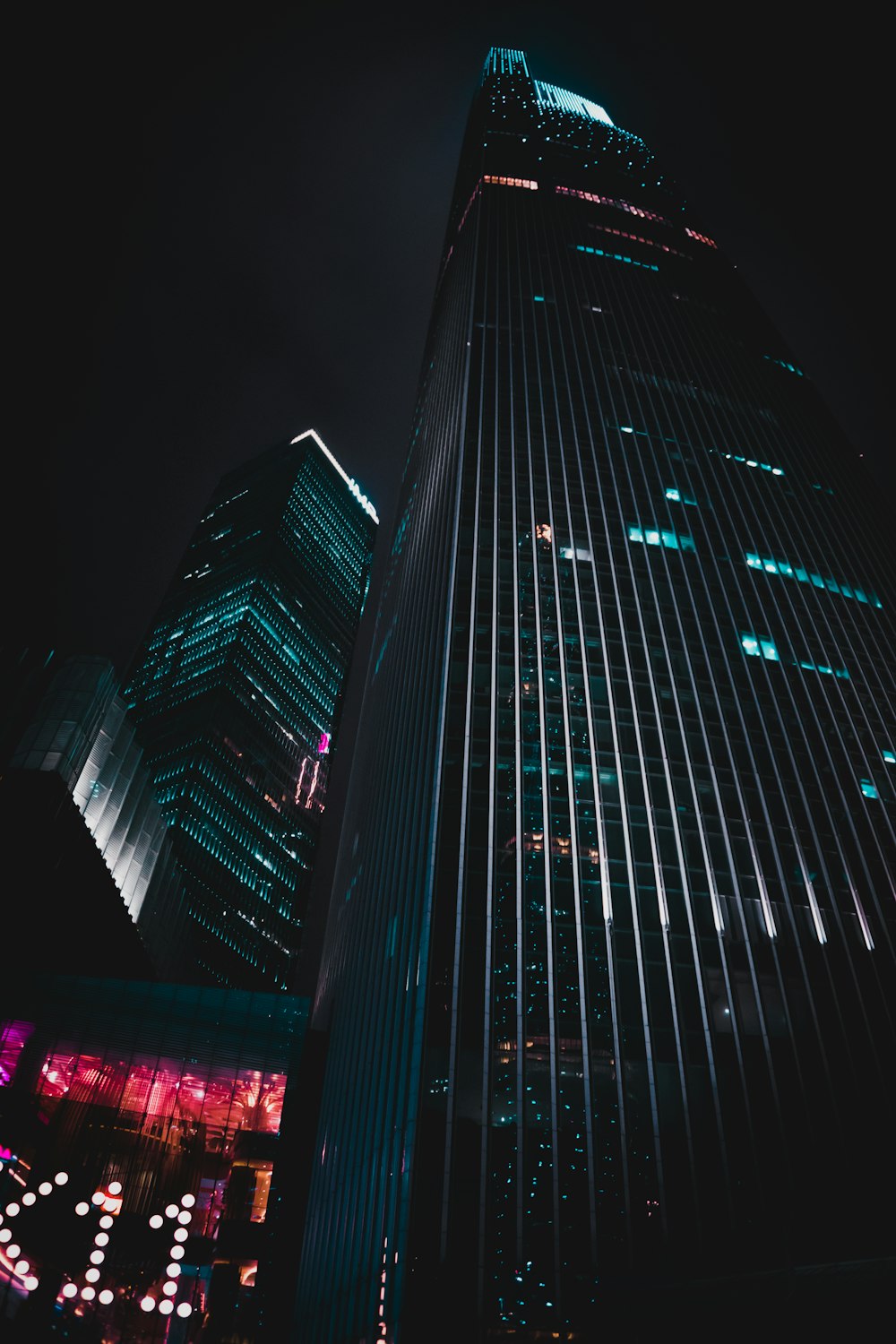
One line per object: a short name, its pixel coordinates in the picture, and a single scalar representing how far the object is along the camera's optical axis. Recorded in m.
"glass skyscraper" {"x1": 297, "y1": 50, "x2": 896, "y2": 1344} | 31.36
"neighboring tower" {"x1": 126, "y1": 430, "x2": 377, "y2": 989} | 127.62
